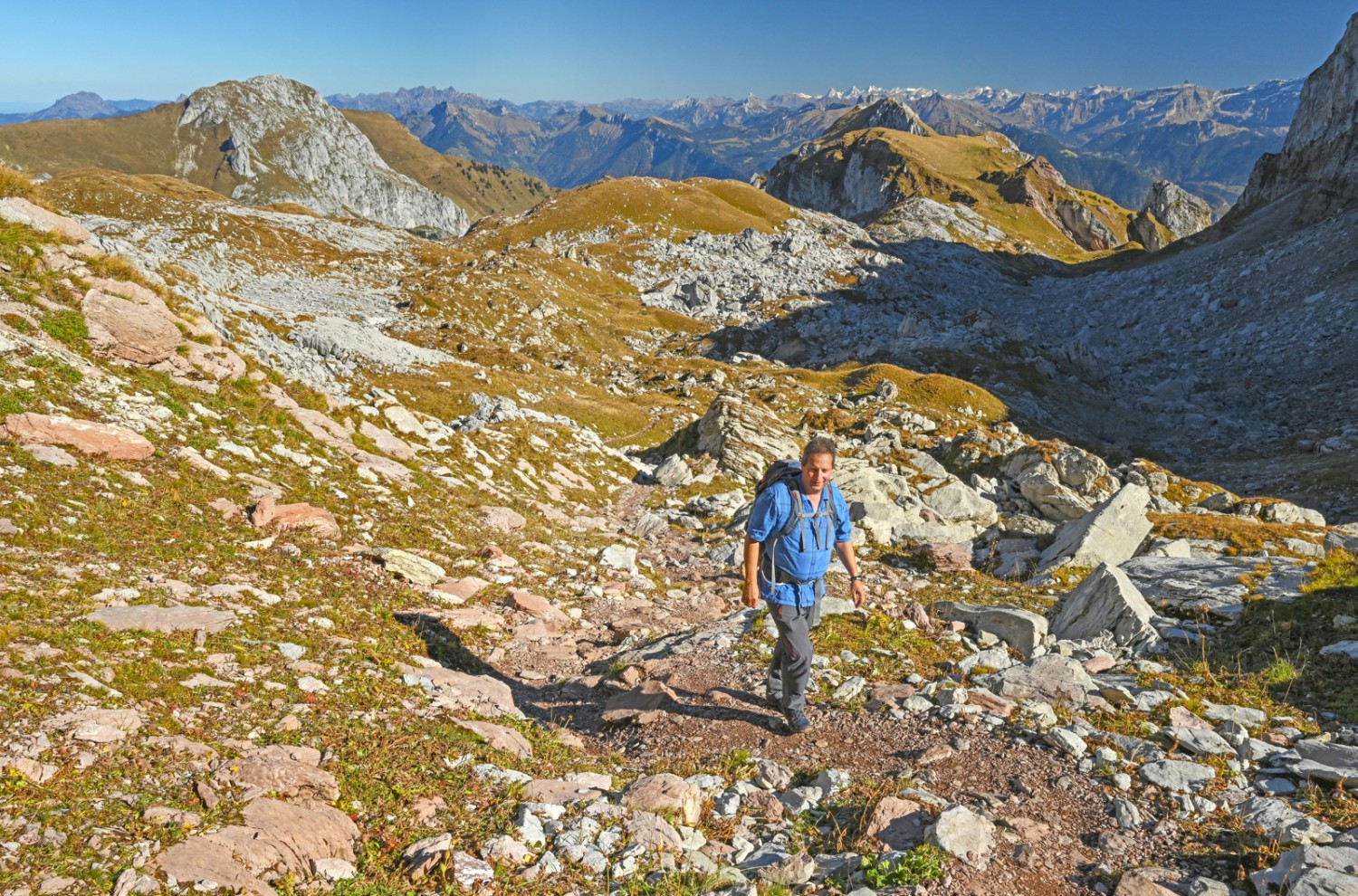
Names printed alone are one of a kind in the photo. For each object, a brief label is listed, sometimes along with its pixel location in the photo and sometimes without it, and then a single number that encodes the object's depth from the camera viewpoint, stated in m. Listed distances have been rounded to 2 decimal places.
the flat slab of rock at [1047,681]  9.59
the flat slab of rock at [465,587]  12.85
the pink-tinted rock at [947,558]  19.22
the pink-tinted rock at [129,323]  14.83
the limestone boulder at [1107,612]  12.02
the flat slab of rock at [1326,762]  7.16
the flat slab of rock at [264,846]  4.91
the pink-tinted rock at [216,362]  16.28
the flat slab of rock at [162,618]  7.87
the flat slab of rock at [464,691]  8.88
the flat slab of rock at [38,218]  15.94
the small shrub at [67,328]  14.10
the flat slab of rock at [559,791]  6.86
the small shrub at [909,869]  5.83
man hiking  8.47
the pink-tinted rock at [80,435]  11.12
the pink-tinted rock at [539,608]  13.11
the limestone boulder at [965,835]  6.10
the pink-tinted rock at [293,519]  12.01
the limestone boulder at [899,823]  6.54
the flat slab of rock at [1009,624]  12.26
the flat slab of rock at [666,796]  6.87
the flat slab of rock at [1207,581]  12.91
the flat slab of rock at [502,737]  7.93
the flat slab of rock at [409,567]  12.45
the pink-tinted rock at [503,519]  17.76
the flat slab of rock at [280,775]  5.99
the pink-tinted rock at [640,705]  9.34
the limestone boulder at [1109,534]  18.16
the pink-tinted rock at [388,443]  19.56
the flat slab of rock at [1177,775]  7.26
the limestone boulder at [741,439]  29.39
